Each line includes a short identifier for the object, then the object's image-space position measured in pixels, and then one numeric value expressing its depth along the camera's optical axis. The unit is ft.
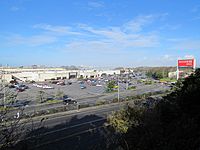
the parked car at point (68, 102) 79.79
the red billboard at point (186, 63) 137.29
